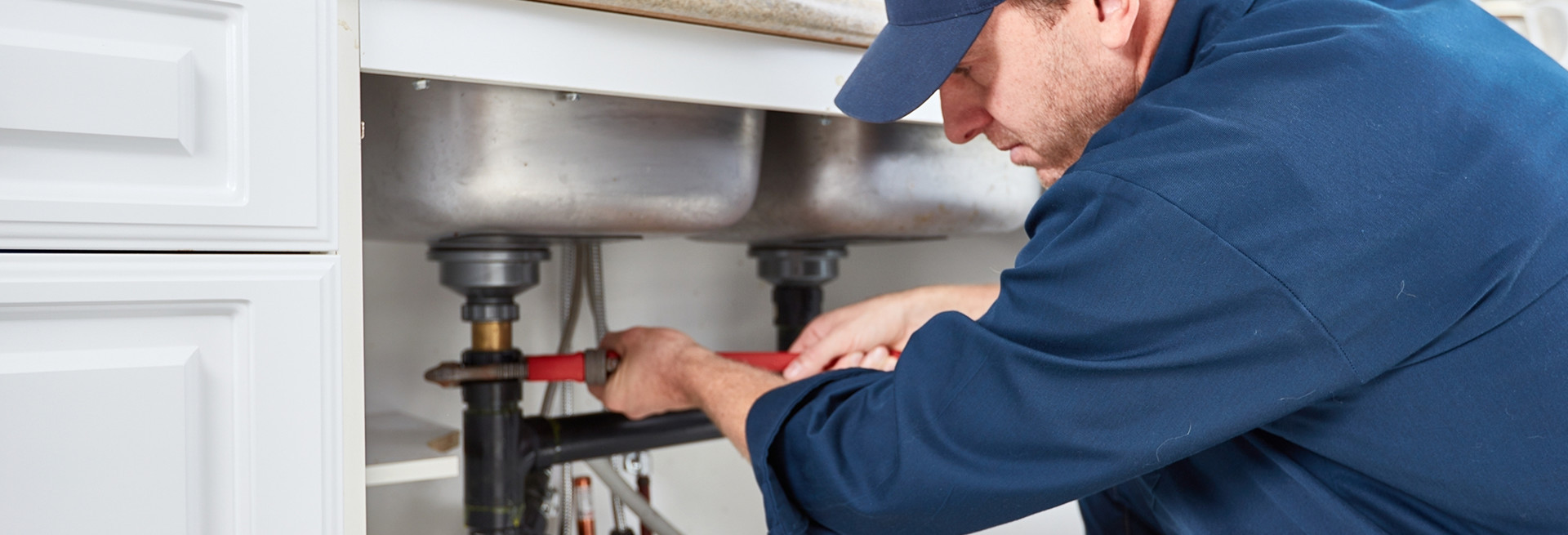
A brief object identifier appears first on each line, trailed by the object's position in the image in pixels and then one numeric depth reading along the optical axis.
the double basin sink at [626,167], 0.75
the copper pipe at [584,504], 1.13
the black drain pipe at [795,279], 1.20
